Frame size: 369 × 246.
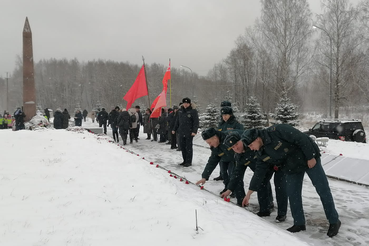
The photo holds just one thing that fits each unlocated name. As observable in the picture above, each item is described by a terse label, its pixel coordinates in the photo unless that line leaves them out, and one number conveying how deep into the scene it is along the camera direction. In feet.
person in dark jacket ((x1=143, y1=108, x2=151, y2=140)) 53.42
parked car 47.91
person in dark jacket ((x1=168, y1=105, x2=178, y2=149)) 40.24
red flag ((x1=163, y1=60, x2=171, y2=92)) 53.00
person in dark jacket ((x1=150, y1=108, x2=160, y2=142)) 49.63
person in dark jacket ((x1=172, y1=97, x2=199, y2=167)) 29.19
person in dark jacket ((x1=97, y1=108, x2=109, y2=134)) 64.44
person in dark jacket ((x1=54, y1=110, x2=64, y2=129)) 62.33
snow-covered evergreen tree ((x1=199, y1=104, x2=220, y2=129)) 83.46
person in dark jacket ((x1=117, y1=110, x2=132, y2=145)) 45.01
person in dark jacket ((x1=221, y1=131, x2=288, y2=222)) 15.46
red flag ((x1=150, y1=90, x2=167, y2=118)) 44.75
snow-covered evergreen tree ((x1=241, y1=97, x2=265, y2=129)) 75.59
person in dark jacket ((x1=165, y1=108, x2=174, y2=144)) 42.88
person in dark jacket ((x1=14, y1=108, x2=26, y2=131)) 59.82
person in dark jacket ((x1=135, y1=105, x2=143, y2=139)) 52.86
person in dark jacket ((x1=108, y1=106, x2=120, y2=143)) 49.70
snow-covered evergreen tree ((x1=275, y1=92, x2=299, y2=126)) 70.18
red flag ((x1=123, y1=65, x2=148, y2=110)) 52.60
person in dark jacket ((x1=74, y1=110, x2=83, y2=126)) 81.87
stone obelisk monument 60.23
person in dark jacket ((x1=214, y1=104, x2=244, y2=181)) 20.95
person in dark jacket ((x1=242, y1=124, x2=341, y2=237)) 12.89
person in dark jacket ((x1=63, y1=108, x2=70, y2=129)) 70.16
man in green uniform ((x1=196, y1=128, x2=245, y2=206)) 16.97
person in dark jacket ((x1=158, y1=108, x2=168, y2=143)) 47.83
